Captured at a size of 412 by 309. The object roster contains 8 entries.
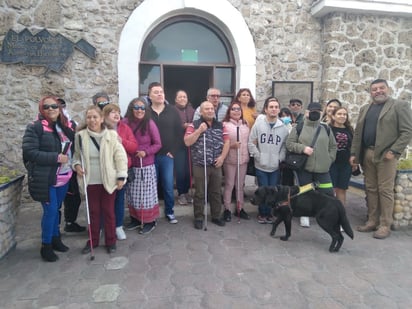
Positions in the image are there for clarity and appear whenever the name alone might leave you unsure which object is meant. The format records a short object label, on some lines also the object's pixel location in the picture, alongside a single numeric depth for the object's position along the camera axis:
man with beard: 3.77
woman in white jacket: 3.27
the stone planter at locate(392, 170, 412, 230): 4.15
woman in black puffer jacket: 3.07
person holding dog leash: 3.95
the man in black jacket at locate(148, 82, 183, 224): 4.09
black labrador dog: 3.54
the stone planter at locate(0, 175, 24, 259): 3.32
